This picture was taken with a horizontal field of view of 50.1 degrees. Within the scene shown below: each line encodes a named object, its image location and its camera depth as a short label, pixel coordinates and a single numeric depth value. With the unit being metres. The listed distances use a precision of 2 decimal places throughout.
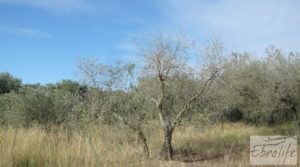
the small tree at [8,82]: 21.47
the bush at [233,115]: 20.93
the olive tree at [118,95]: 11.81
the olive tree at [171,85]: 11.41
